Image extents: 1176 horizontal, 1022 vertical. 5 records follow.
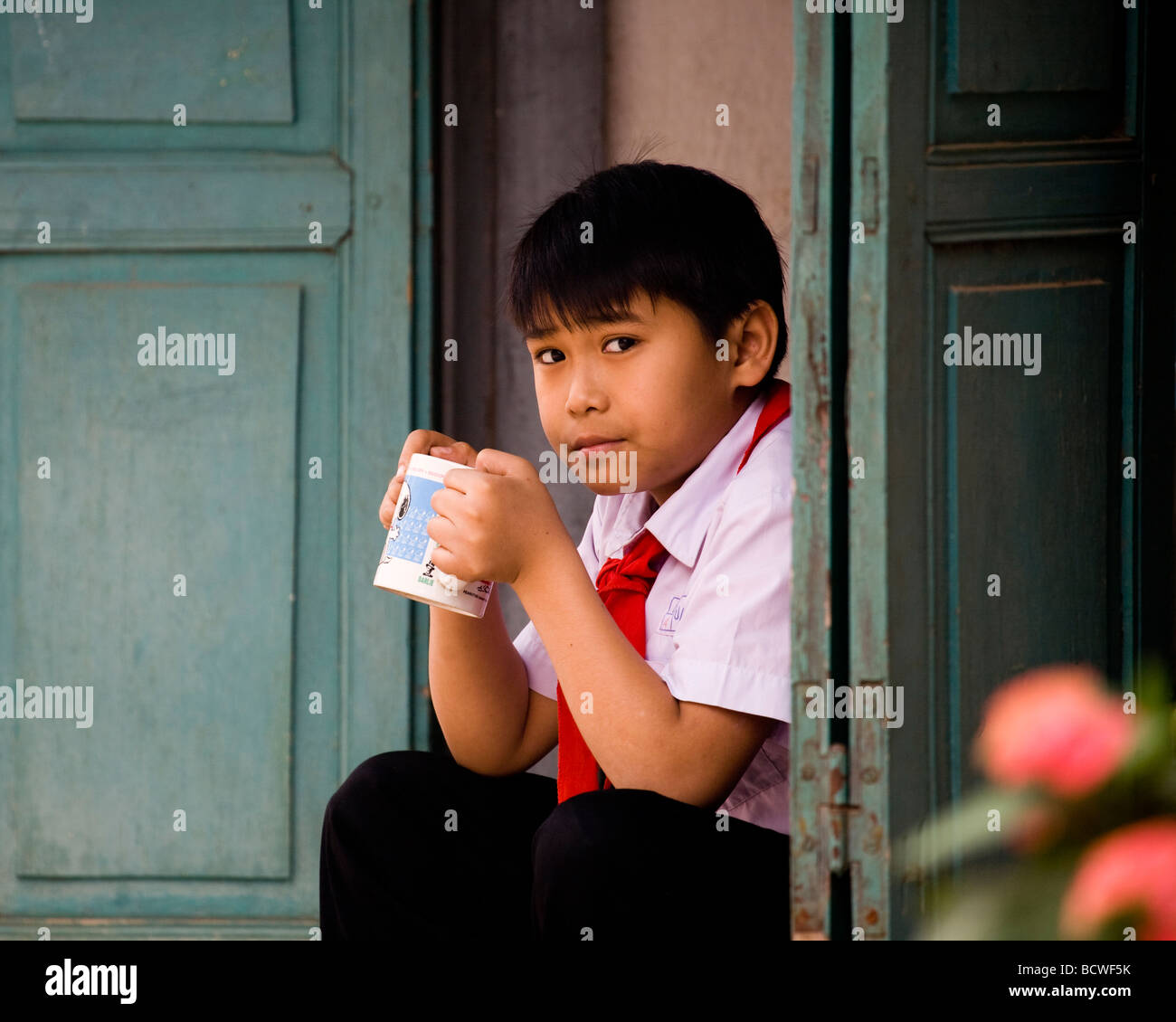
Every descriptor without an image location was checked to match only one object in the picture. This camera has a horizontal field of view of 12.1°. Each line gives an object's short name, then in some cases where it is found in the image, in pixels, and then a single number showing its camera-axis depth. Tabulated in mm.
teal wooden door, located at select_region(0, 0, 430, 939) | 4509
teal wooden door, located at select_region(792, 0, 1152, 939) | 4054
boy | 4004
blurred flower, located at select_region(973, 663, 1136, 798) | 2460
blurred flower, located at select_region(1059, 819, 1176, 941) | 2326
